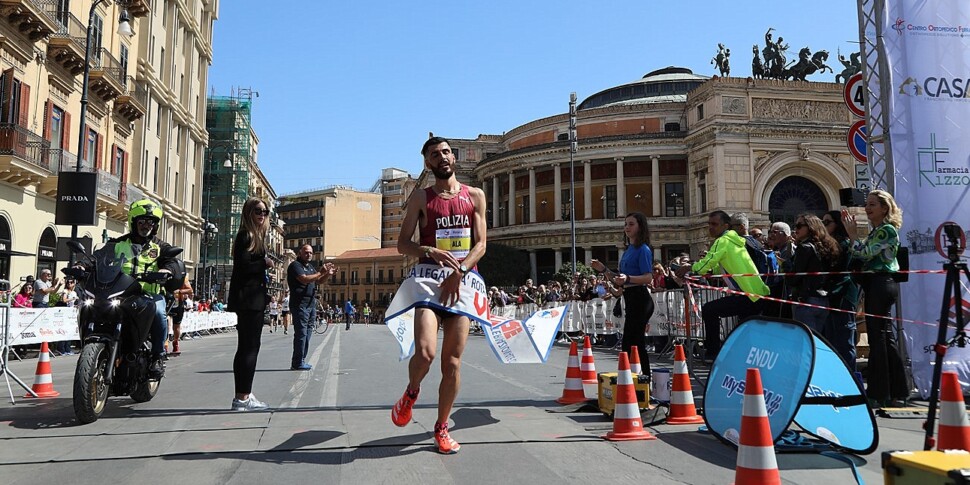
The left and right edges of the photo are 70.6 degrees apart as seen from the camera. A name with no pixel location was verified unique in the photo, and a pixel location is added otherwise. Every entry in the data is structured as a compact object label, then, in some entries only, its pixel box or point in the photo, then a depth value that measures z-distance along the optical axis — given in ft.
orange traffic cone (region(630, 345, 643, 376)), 20.85
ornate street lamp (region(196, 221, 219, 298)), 118.83
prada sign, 57.67
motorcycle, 17.98
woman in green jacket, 20.88
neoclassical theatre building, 179.73
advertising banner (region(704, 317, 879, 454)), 13.16
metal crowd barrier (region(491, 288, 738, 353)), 40.82
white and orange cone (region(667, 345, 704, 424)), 18.17
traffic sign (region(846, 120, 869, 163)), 35.09
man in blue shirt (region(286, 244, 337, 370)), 33.37
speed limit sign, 34.22
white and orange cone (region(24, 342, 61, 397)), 24.38
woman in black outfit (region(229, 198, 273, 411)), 19.74
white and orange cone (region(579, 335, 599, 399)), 23.04
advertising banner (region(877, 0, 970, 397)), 24.02
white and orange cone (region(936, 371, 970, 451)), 11.59
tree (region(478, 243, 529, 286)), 197.77
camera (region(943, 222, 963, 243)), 15.10
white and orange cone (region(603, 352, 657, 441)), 15.99
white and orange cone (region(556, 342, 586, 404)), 21.75
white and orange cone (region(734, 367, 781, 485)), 10.43
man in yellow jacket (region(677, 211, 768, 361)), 23.32
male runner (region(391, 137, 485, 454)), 14.56
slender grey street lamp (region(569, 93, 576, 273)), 108.94
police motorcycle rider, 19.81
